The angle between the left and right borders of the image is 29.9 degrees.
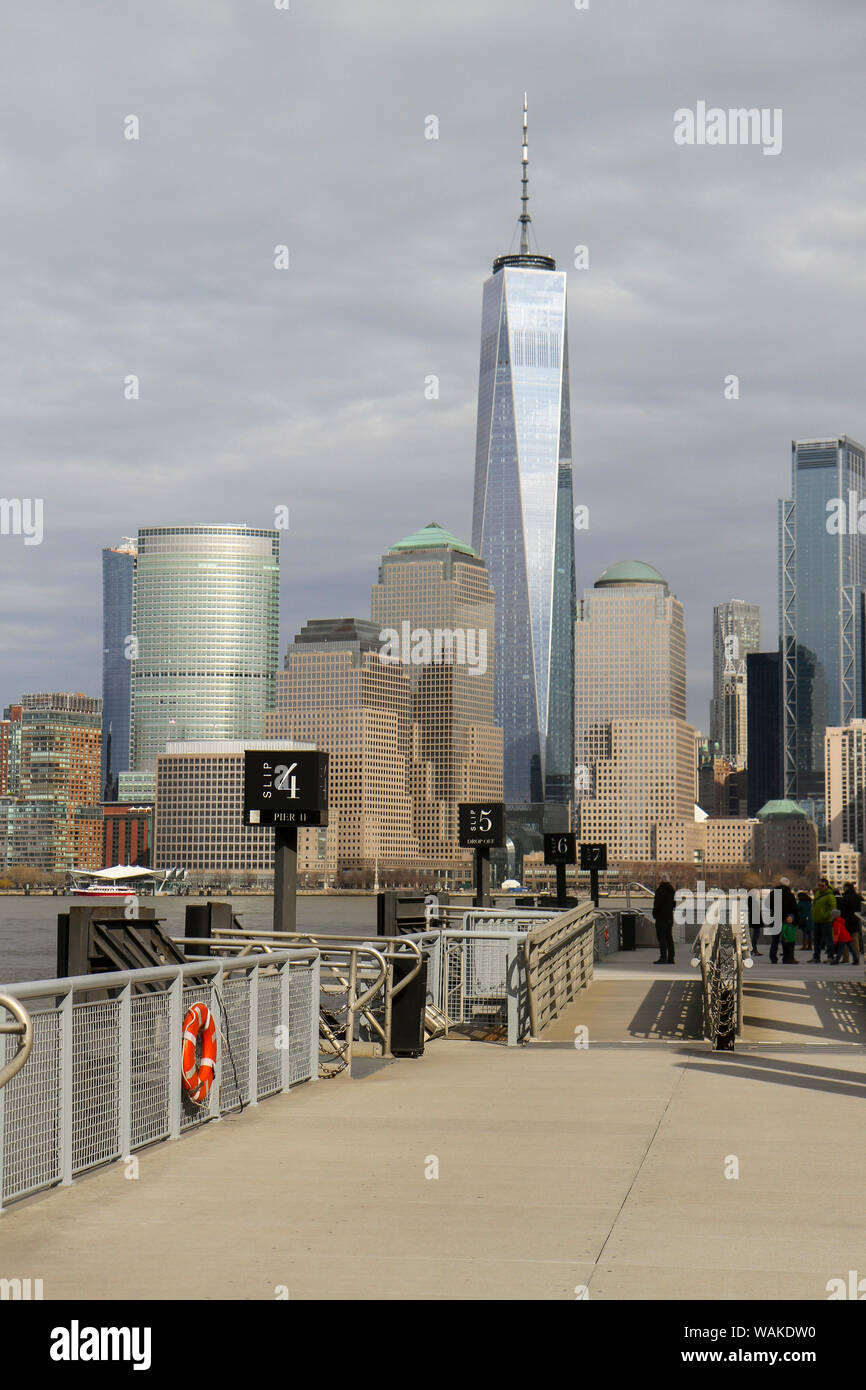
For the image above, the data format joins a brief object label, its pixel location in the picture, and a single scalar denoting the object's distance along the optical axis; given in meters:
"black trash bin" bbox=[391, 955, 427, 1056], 15.06
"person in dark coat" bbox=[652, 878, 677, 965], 31.73
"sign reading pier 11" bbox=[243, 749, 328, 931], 18.44
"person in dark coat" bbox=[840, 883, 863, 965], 31.73
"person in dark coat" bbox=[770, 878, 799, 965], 32.03
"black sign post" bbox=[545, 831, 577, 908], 38.59
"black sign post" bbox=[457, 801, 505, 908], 30.48
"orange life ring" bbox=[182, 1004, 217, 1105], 10.32
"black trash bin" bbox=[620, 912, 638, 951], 41.00
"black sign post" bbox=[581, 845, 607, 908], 45.50
